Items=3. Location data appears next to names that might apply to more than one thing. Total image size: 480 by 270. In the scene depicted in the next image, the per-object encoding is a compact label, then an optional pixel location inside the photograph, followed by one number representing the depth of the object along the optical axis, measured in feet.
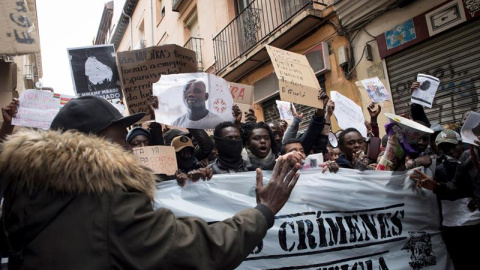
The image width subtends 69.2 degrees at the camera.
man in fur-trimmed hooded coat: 3.46
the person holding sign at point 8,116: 8.61
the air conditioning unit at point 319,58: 22.25
